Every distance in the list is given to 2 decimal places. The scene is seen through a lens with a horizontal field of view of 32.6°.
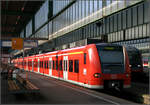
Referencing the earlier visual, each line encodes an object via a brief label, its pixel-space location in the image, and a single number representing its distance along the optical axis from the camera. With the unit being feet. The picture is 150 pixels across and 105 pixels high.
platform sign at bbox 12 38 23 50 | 53.98
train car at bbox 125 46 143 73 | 71.72
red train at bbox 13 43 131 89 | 42.55
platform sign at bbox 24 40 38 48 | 55.36
